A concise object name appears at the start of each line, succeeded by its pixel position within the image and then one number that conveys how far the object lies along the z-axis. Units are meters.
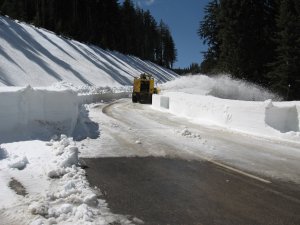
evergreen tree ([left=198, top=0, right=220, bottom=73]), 39.38
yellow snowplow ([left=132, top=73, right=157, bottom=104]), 34.88
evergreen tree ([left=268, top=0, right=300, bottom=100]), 27.89
